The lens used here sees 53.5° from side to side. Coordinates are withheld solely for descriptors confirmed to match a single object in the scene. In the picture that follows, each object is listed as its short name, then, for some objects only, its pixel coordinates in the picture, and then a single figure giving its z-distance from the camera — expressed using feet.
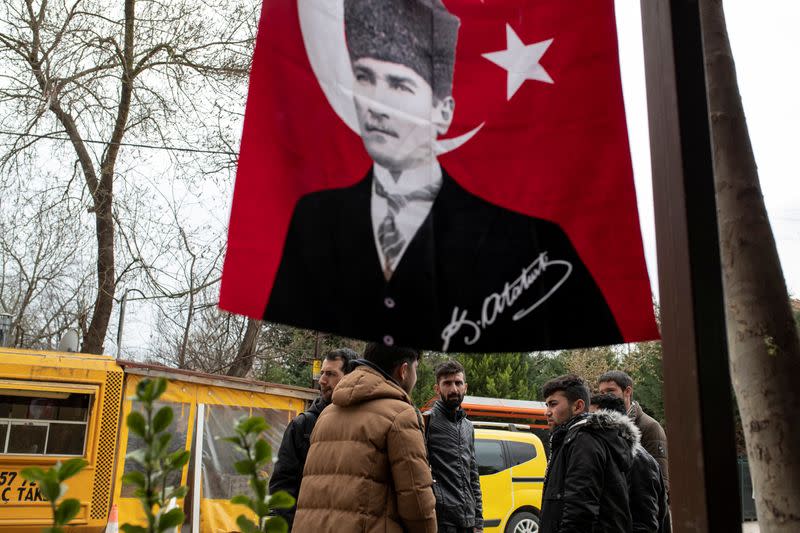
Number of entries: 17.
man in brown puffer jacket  10.36
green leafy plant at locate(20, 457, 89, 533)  3.23
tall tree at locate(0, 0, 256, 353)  45.73
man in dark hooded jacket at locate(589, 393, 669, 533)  14.87
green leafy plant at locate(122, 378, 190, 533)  3.58
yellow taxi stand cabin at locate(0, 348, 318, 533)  34.76
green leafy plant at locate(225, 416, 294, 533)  3.90
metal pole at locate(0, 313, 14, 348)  56.20
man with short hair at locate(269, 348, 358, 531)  13.80
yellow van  40.83
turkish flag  6.41
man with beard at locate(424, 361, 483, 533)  16.94
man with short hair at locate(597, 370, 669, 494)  17.71
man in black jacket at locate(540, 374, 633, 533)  13.23
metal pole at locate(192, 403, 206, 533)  38.09
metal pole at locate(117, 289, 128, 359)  75.05
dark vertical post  5.38
